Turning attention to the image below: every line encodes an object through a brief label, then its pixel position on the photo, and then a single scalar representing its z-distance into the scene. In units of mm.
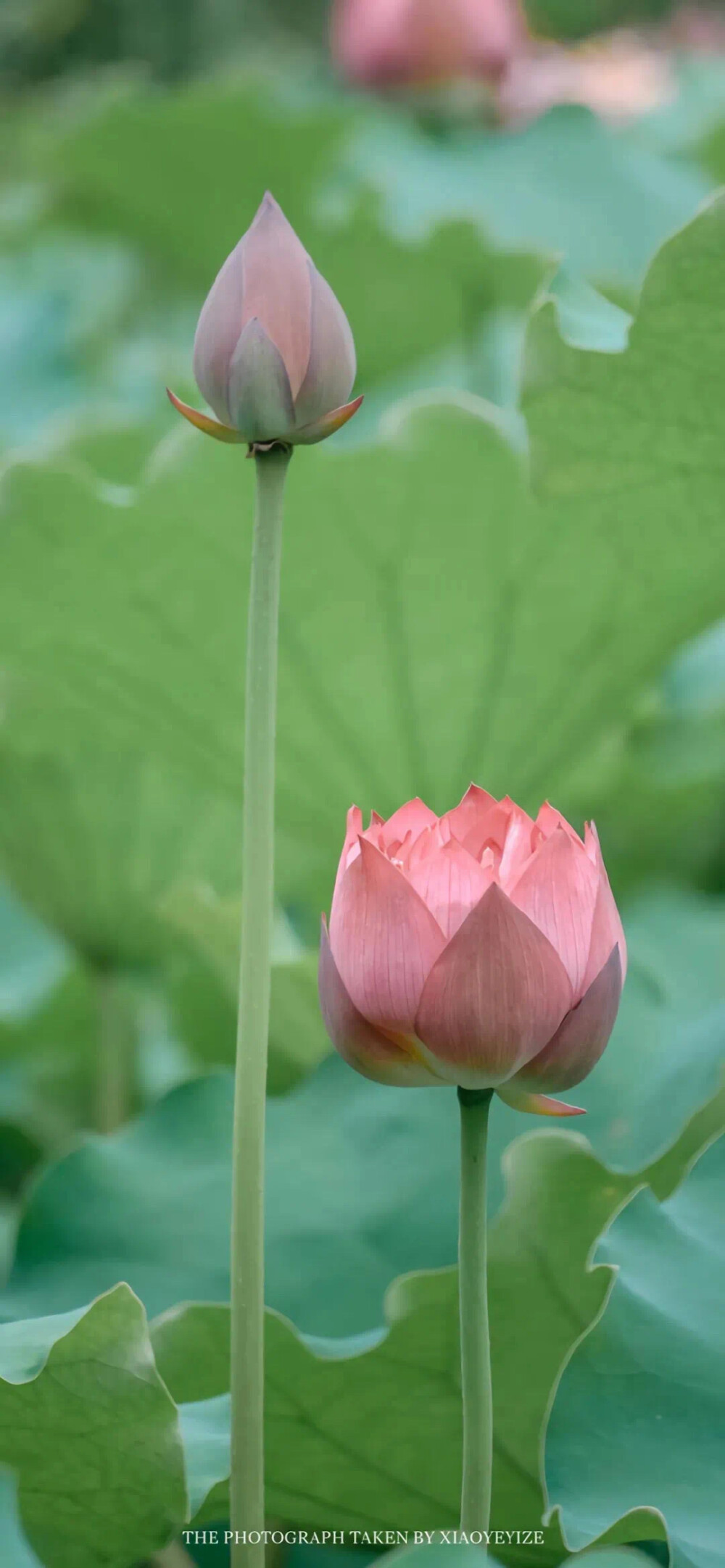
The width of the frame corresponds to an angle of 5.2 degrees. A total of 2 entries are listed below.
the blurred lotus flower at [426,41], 7871
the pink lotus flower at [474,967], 2725
